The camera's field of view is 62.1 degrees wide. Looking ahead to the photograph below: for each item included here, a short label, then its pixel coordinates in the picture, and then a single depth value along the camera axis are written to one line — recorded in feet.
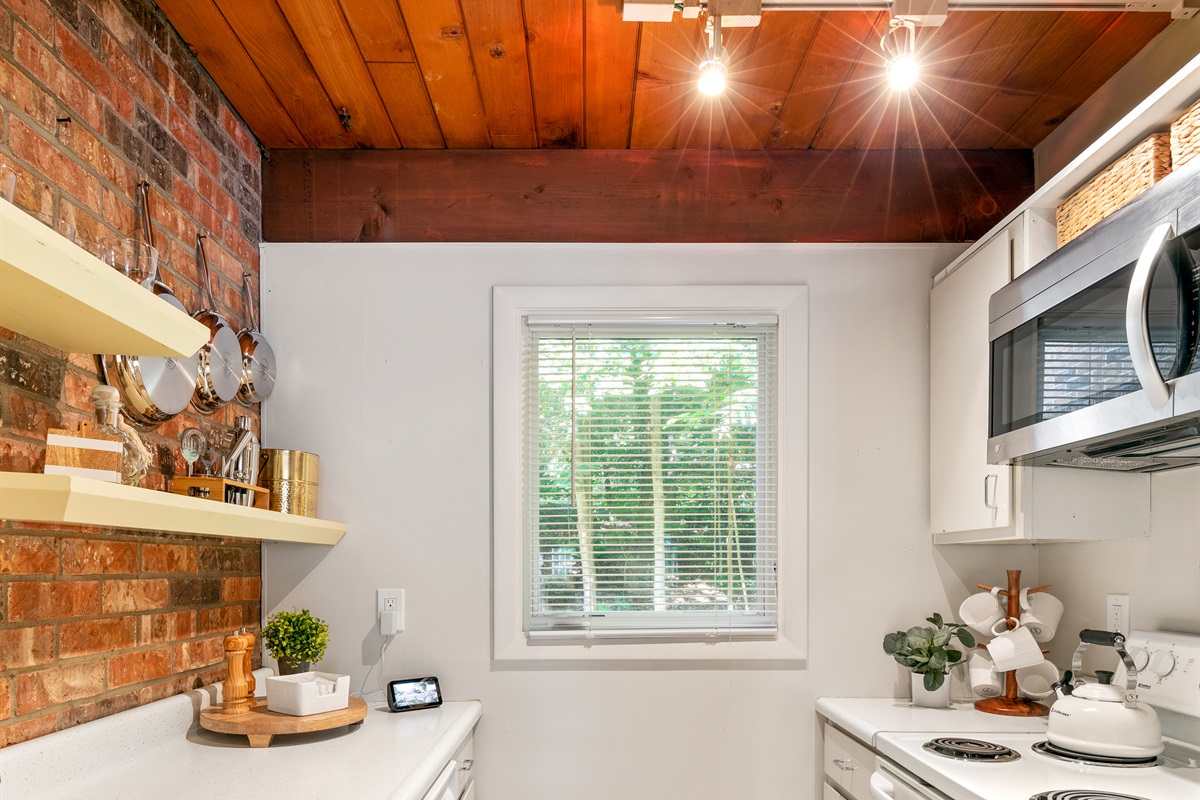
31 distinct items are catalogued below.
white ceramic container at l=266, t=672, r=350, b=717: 7.25
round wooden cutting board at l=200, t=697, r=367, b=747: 6.97
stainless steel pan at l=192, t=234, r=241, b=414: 7.64
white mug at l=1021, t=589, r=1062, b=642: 8.48
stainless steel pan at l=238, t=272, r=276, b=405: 8.78
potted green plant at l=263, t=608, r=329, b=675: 8.07
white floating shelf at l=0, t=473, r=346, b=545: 4.39
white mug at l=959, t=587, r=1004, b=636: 8.75
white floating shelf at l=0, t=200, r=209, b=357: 3.90
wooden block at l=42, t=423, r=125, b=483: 4.90
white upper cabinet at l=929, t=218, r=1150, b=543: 7.36
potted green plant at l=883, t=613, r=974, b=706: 8.55
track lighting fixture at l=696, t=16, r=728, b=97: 6.32
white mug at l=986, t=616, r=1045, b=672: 8.16
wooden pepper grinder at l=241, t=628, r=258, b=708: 7.37
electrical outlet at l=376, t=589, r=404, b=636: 9.06
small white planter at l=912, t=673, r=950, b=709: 8.70
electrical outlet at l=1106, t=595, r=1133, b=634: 7.74
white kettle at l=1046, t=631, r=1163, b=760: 6.44
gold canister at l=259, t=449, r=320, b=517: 8.55
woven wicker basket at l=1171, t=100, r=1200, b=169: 5.31
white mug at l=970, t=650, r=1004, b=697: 8.66
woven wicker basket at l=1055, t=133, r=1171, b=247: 5.77
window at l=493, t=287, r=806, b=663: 9.33
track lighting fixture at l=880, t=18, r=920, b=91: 6.13
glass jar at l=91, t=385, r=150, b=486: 5.41
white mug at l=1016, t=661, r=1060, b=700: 8.44
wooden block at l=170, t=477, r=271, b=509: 6.93
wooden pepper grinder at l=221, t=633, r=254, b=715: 7.26
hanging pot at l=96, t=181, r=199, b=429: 6.38
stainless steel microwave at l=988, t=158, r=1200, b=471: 4.99
